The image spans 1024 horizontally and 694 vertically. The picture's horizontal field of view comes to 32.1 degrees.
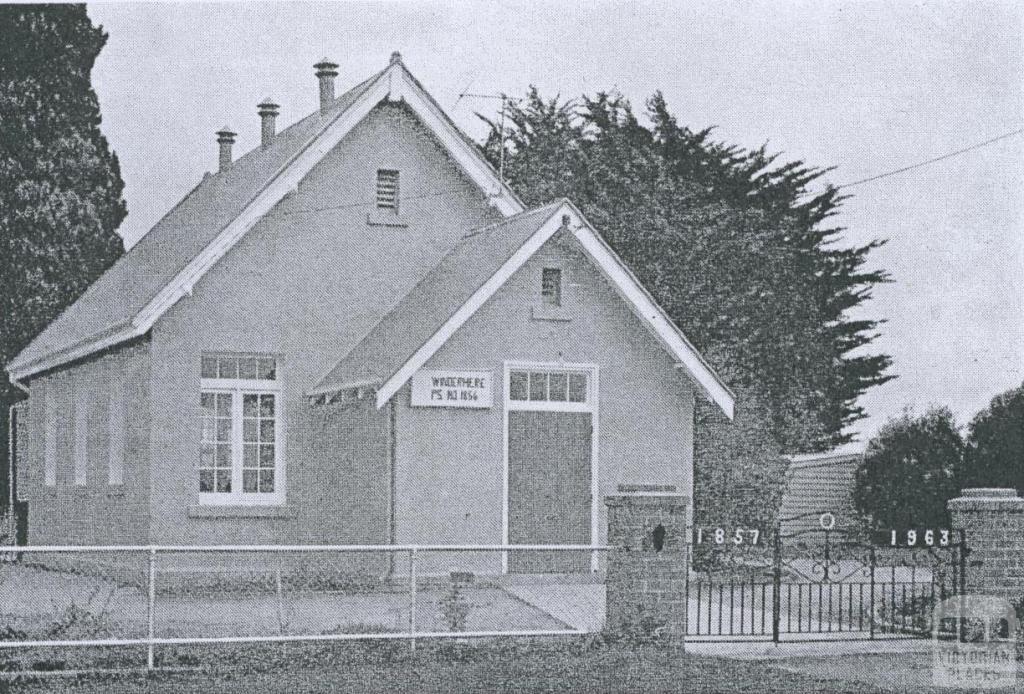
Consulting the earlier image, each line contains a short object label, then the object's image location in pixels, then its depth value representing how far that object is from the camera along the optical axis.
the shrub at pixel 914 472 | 32.09
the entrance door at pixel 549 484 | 23.36
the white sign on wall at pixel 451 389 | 22.70
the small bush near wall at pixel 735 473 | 30.61
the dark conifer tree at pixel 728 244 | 34.53
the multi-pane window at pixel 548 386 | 23.42
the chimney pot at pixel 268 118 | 30.16
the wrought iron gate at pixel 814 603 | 18.30
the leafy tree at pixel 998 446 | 30.88
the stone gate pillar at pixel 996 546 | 18.97
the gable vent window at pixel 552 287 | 23.38
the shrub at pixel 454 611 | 17.11
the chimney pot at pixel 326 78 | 28.00
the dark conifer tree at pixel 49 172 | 32.53
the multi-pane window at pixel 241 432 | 24.30
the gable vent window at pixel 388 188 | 25.55
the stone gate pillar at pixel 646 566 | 17.33
